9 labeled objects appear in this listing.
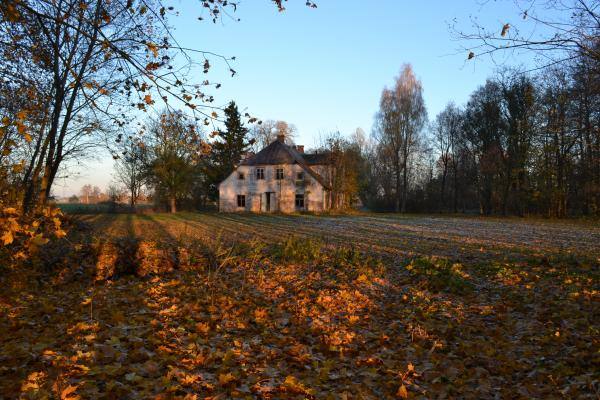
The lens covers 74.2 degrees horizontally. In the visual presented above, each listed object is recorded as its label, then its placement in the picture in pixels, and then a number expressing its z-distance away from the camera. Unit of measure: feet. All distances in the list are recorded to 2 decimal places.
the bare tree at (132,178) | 141.28
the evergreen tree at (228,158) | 156.28
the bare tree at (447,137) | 157.69
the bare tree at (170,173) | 124.88
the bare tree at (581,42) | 19.32
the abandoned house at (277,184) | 139.23
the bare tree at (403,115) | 145.59
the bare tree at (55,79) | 14.37
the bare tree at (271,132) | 198.55
